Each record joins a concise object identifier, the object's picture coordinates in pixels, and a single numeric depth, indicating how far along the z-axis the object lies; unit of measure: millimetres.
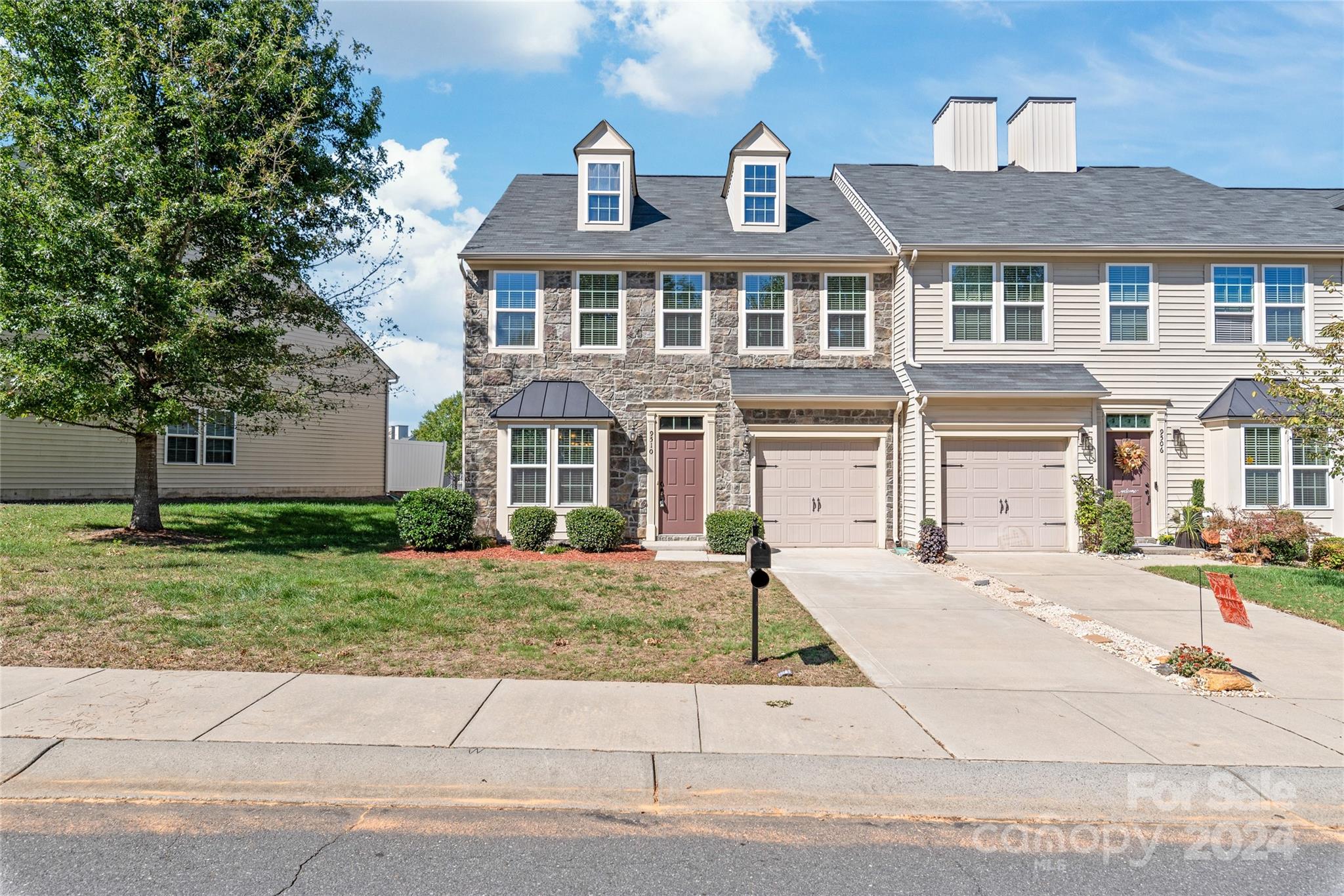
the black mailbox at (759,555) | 6996
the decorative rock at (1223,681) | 6641
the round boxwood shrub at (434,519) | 14398
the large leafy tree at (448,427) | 40562
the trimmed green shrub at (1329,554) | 13461
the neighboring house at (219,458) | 19703
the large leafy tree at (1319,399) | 11180
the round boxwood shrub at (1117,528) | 14711
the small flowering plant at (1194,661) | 7000
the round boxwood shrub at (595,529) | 14727
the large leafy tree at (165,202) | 12039
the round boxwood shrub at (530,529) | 14969
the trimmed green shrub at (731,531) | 14422
